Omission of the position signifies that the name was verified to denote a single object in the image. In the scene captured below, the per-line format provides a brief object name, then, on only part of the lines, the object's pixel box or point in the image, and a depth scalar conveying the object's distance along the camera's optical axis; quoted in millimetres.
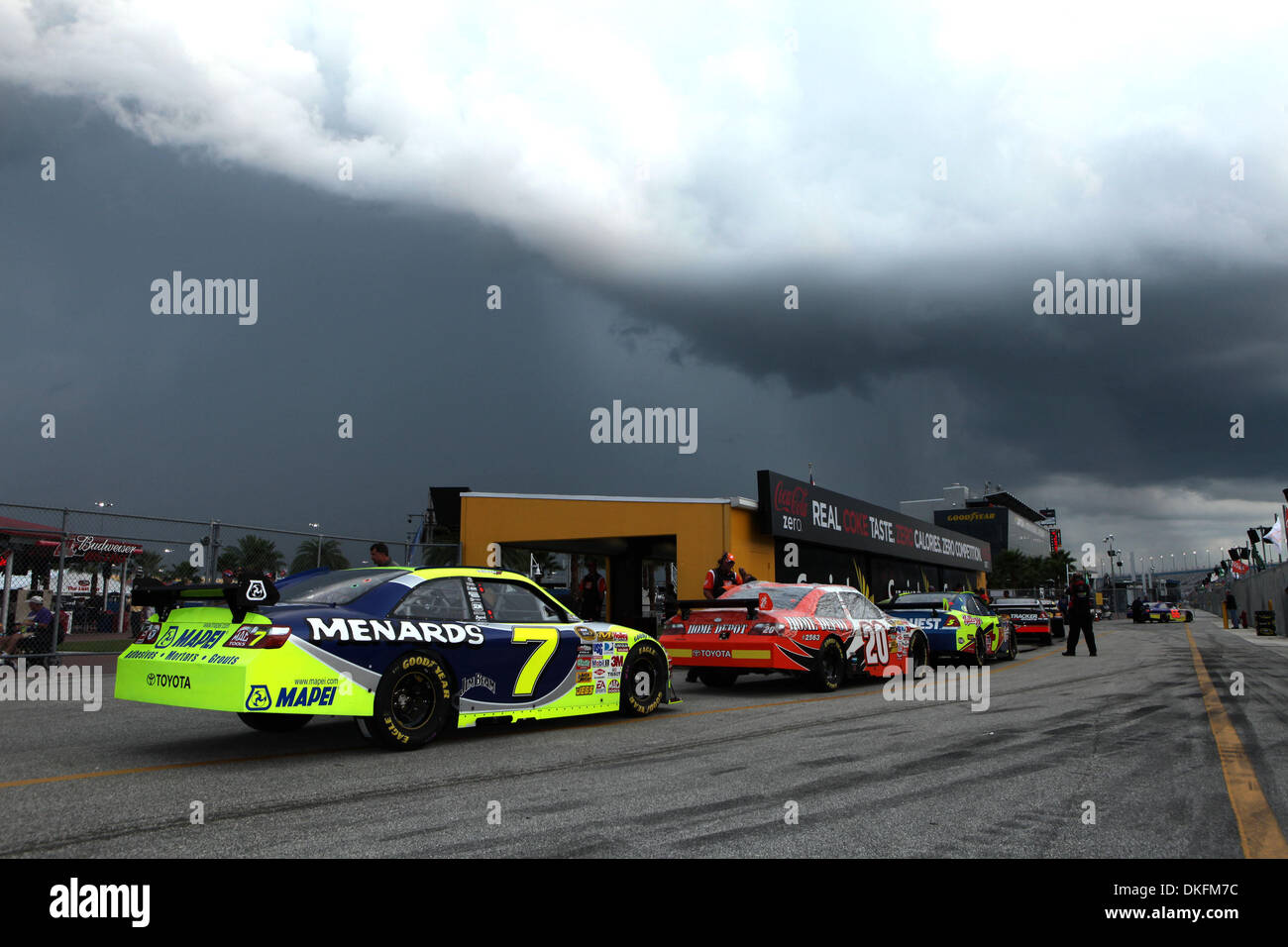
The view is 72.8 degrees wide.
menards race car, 5590
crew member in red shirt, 13969
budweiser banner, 13617
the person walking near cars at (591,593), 20188
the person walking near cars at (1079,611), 18375
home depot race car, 10359
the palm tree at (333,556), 16345
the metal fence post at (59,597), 11948
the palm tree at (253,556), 14141
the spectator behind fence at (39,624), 12711
